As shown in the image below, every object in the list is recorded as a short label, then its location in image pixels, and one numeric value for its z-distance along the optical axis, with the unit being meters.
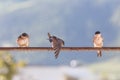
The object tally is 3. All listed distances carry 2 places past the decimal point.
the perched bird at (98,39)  11.29
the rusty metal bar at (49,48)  8.37
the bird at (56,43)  8.84
